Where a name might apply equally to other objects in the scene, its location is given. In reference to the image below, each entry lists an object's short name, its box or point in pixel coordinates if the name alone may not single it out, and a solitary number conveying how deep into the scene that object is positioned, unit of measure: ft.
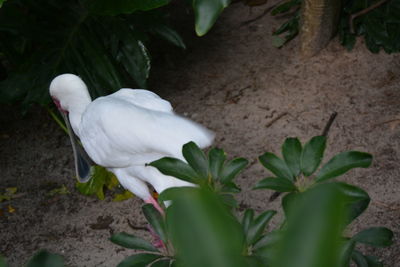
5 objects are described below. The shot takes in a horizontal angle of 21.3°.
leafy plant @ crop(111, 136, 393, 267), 2.52
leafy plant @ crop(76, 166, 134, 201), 18.19
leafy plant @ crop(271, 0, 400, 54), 21.10
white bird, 13.43
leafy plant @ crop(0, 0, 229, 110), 19.19
